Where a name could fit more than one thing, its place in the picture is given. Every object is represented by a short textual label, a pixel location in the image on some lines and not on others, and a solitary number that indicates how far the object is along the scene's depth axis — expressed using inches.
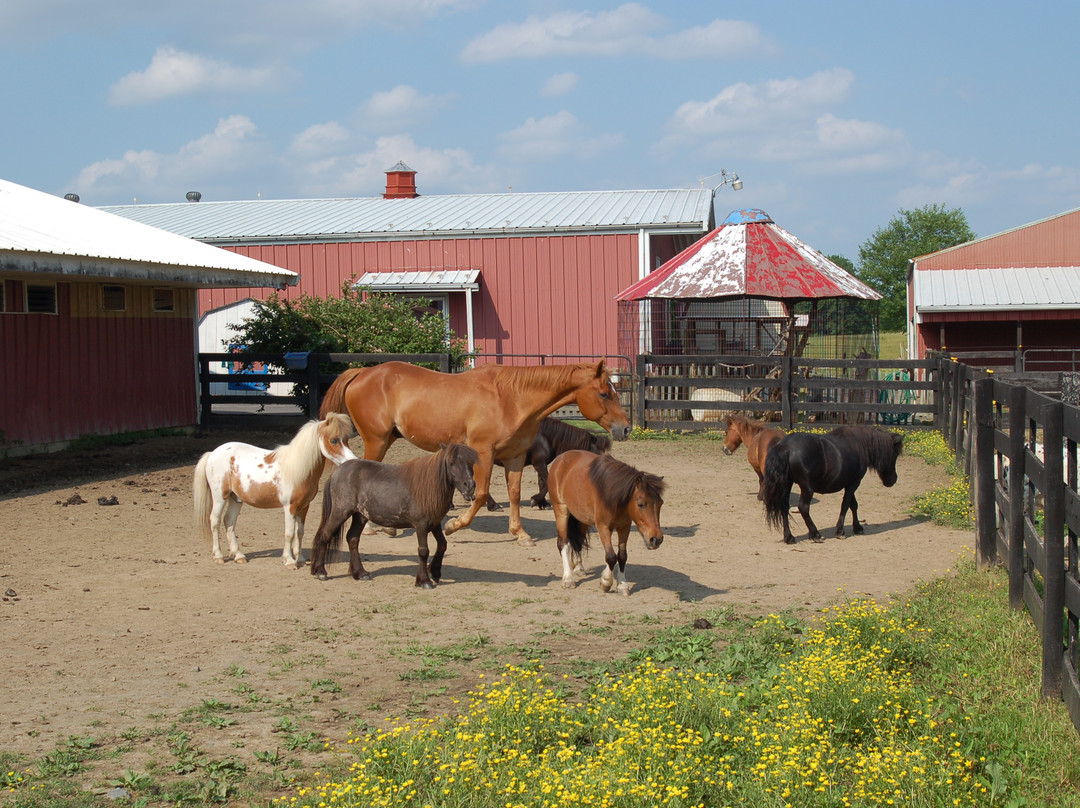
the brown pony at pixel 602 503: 275.9
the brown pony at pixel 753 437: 397.1
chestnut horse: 366.6
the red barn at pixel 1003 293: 1045.8
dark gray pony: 289.9
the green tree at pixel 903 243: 3073.3
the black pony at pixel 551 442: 417.1
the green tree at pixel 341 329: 737.6
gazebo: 734.5
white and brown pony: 315.6
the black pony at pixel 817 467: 360.5
